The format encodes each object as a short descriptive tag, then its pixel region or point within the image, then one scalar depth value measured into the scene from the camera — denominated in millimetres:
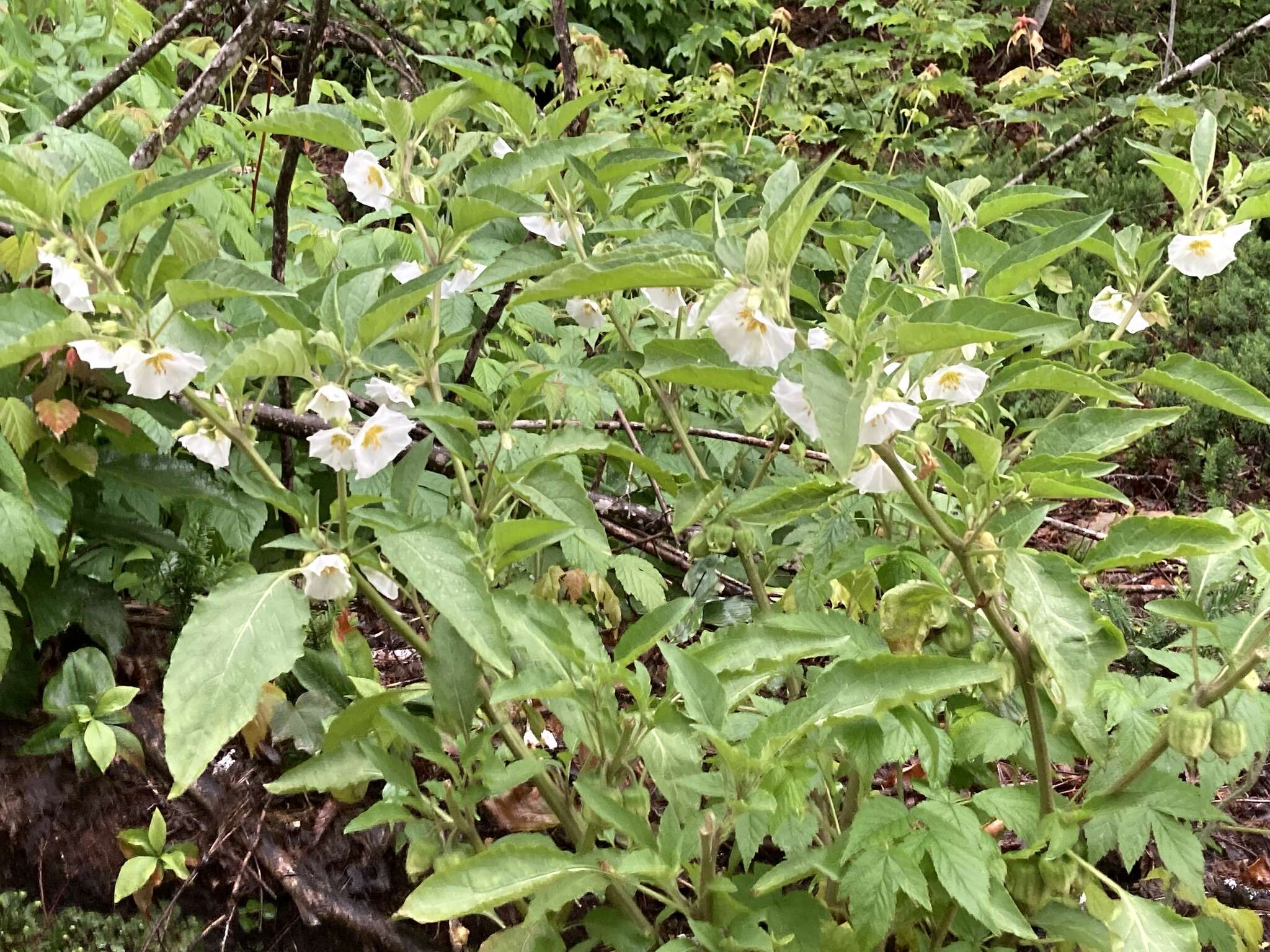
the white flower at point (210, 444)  1110
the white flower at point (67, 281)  1027
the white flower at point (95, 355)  1007
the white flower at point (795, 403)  947
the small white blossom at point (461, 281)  1422
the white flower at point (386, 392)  1180
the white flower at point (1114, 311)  1425
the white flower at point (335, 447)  1118
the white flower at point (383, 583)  1205
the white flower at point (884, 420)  921
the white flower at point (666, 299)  1332
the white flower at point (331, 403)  1068
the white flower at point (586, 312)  1464
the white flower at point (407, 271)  1402
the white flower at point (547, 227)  1394
